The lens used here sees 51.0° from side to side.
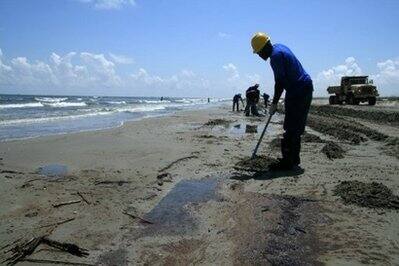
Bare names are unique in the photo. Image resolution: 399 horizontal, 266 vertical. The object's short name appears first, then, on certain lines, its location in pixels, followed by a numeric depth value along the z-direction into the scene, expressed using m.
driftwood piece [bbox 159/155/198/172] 6.93
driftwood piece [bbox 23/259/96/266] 3.31
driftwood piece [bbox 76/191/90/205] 4.91
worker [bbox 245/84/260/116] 22.00
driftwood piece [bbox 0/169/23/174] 6.75
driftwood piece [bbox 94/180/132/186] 5.89
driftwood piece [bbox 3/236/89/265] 3.38
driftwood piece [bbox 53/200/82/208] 4.78
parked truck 34.31
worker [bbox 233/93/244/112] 30.91
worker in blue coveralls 6.16
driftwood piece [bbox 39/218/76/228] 4.15
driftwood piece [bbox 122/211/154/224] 4.23
